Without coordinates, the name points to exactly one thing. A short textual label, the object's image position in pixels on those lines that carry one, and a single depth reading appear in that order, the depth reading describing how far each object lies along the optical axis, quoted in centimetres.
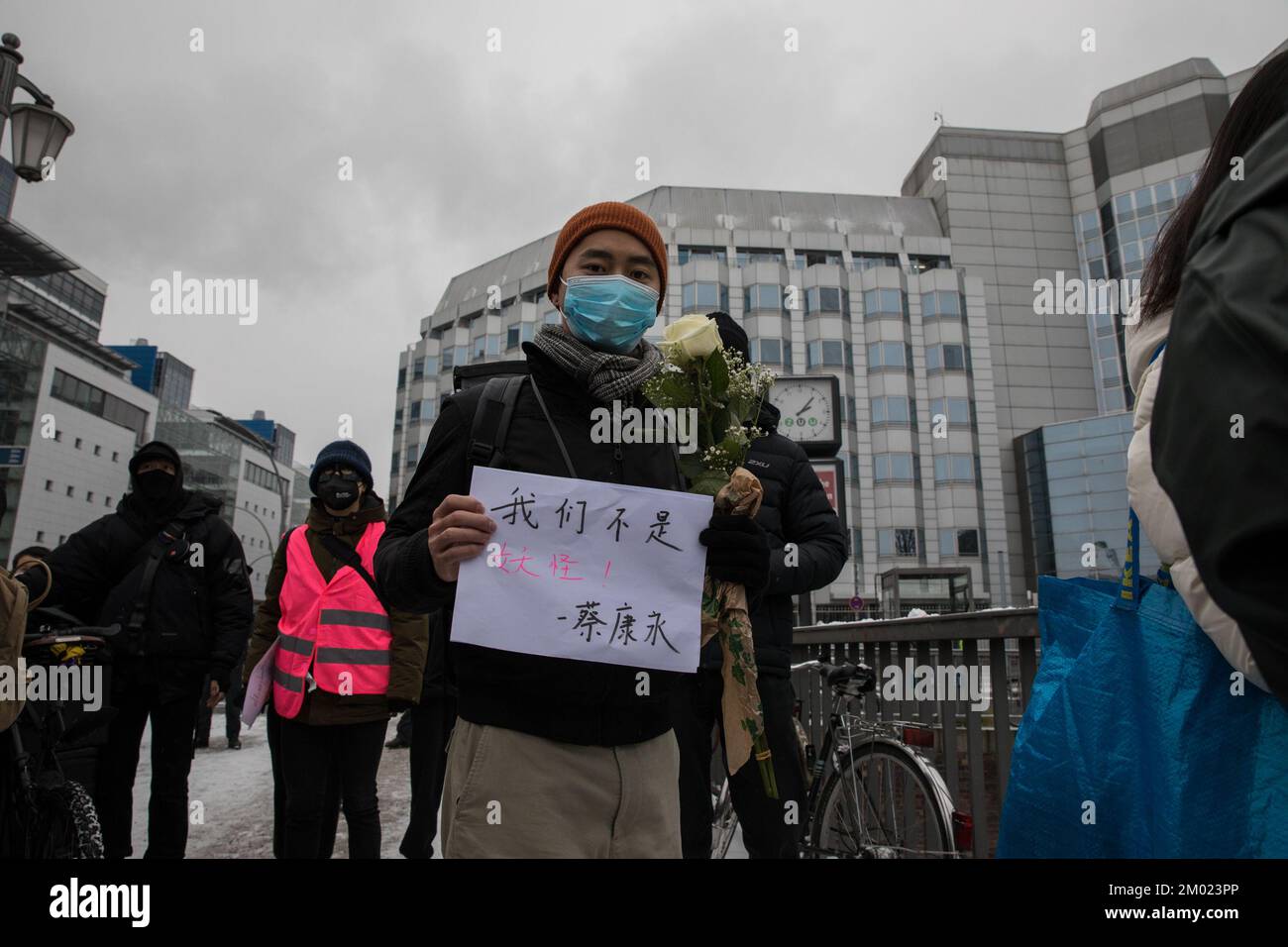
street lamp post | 617
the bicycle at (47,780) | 306
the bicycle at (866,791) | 350
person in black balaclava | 369
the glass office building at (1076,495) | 4362
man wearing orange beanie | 146
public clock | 754
